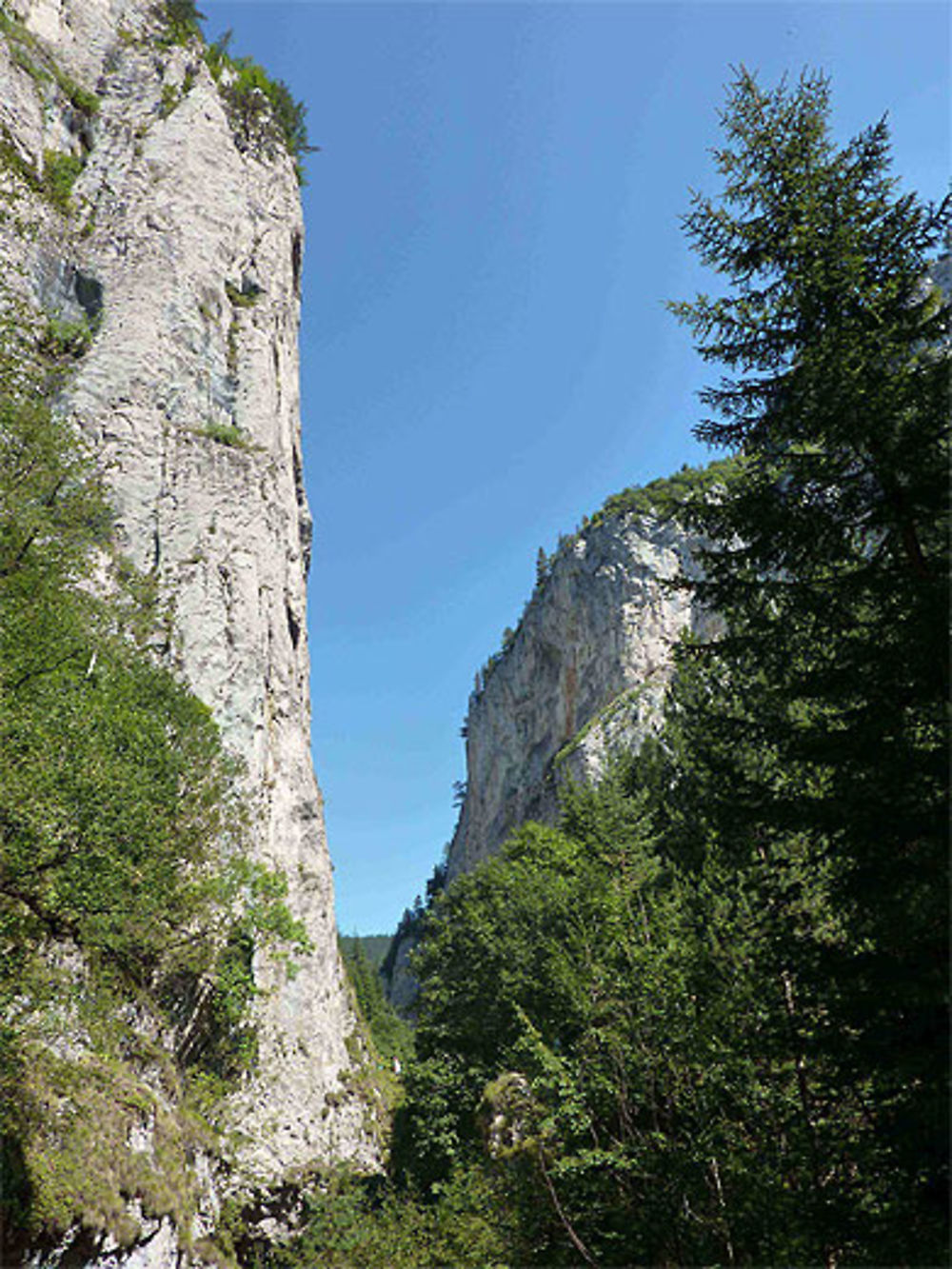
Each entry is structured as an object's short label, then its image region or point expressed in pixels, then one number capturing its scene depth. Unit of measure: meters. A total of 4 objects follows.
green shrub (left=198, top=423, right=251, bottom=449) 32.66
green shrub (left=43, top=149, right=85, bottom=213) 33.12
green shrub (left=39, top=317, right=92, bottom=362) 29.52
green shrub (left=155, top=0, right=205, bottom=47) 43.94
